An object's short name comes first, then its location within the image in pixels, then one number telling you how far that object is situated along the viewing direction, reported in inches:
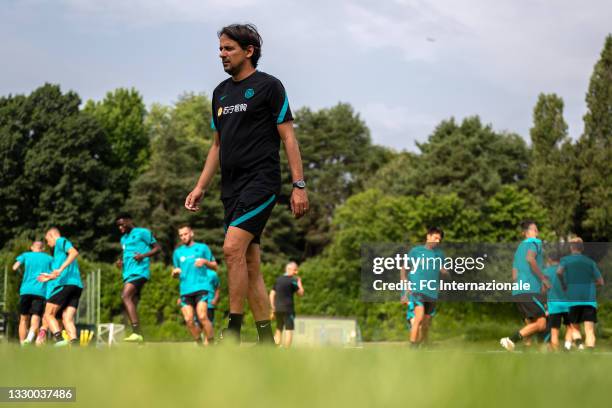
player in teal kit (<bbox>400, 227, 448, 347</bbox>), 605.3
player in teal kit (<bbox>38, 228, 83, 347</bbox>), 594.2
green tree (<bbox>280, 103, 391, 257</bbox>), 2938.0
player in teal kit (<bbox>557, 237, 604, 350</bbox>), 652.7
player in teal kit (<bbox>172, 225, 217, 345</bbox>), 681.0
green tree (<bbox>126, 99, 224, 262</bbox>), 2463.1
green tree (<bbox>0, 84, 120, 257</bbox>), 2288.4
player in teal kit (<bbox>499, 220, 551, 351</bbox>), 572.1
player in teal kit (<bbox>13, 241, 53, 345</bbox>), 743.1
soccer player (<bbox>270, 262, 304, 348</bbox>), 941.8
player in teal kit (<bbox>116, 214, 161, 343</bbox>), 613.0
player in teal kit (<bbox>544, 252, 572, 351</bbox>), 680.4
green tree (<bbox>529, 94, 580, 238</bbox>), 2477.9
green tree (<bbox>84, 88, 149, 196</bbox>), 2647.6
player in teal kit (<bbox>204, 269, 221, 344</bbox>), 703.8
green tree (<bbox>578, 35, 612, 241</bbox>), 2378.2
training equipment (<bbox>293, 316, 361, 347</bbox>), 1337.8
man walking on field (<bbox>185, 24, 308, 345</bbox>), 250.8
